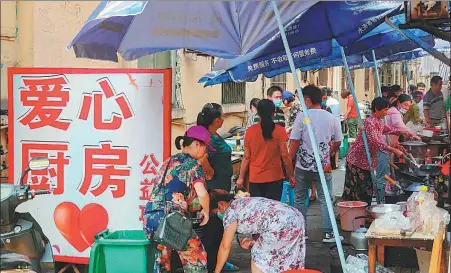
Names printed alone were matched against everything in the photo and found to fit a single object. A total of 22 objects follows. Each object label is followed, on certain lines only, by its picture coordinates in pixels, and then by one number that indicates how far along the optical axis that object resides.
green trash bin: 5.55
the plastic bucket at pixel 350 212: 8.05
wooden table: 4.87
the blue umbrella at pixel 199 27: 6.21
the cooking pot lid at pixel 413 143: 8.79
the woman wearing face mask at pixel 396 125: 9.73
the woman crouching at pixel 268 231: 4.92
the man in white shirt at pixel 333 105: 15.78
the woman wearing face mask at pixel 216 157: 6.91
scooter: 4.00
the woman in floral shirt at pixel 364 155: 8.35
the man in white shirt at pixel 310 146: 7.62
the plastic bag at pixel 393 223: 5.09
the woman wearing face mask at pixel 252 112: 9.91
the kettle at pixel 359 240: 6.38
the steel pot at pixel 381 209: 6.15
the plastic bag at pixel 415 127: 10.74
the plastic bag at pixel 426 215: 4.89
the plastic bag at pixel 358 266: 5.28
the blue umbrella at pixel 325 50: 7.39
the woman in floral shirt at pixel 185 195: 5.17
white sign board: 5.89
